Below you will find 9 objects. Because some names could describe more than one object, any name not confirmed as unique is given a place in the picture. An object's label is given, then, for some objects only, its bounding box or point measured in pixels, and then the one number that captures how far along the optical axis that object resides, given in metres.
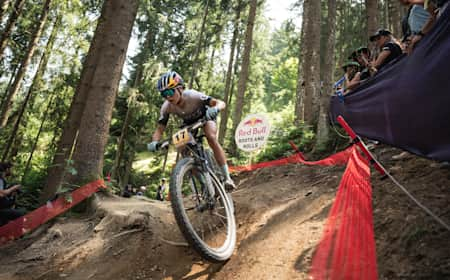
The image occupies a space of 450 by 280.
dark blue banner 2.28
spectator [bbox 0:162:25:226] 5.29
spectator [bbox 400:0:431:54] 3.82
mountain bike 3.17
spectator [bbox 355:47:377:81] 6.08
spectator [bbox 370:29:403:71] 5.00
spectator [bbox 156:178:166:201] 14.34
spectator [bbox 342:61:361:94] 6.55
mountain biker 3.61
